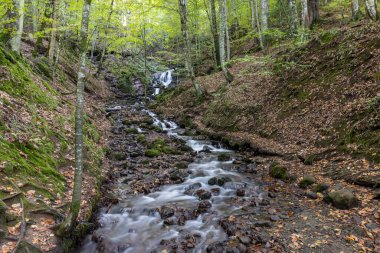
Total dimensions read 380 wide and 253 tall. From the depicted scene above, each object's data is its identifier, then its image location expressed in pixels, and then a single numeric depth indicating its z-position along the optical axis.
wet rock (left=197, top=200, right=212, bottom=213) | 7.68
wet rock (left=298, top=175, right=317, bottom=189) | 8.02
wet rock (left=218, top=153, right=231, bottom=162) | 11.97
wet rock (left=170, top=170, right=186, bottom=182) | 10.05
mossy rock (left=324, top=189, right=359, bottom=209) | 6.53
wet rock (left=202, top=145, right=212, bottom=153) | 13.37
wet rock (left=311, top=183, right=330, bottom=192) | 7.53
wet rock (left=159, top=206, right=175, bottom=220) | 7.59
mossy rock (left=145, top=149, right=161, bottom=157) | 12.71
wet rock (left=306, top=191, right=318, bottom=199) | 7.41
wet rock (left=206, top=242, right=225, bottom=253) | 5.77
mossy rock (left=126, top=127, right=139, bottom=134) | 16.62
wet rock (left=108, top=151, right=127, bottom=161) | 11.89
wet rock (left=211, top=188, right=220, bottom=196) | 8.80
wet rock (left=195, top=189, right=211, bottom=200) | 8.58
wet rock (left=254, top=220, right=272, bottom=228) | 6.44
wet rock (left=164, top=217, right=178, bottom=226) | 7.13
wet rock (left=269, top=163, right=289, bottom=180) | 8.98
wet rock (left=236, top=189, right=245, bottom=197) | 8.46
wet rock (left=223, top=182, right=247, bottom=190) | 9.06
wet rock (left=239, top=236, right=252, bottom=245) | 5.81
